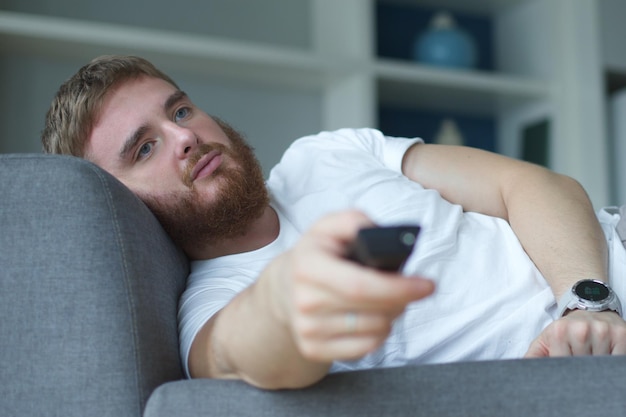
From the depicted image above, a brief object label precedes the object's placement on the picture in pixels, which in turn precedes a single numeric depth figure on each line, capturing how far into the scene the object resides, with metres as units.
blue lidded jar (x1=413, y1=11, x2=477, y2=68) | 3.28
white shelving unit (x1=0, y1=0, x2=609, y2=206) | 2.68
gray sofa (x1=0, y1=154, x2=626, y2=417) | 0.82
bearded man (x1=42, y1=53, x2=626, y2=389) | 1.15
